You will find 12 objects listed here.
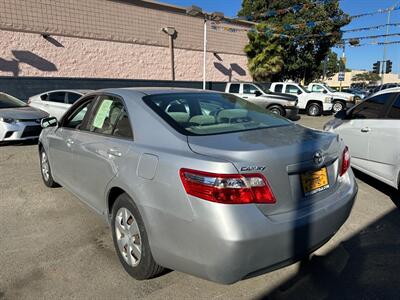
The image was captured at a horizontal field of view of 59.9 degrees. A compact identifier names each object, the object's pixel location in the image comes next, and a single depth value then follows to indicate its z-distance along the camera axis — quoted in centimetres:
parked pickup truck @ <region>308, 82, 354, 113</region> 1831
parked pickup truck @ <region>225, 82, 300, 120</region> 1486
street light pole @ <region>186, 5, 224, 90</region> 1786
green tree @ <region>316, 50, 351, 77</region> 7275
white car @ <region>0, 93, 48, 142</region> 812
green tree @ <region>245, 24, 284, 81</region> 2450
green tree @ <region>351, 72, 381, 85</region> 11318
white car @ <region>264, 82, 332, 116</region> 1766
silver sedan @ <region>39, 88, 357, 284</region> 215
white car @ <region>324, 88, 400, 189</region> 461
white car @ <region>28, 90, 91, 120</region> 1030
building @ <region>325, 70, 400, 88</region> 9672
